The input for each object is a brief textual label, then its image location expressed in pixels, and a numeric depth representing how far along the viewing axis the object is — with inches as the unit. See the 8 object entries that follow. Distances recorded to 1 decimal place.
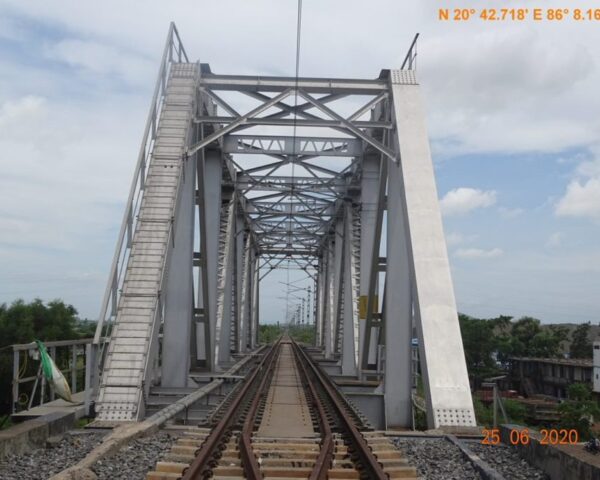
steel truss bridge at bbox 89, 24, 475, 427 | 366.9
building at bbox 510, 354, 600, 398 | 1754.4
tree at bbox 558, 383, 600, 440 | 1261.1
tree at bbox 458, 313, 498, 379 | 2008.0
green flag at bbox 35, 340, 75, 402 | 364.5
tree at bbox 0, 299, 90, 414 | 1289.4
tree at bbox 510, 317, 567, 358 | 2118.6
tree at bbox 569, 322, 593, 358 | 2358.5
